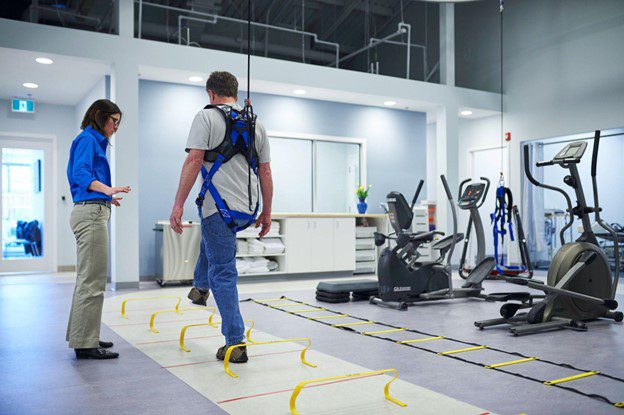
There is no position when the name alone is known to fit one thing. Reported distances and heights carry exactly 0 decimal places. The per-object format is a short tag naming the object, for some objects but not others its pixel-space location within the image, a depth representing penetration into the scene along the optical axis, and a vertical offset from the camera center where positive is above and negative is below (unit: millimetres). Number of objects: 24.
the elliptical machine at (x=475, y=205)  6227 +50
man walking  3018 +89
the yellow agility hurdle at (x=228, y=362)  2910 -794
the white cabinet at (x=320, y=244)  8180 -507
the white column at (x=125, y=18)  6910 +2384
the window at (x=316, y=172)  8984 +641
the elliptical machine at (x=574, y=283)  4309 -590
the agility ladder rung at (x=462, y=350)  3464 -889
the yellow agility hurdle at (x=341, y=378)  2266 -766
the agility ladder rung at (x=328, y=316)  4754 -914
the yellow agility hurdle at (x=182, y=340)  3480 -828
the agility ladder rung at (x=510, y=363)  3131 -880
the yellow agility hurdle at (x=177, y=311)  4098 -867
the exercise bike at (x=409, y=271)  5430 -620
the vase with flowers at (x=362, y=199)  9039 +177
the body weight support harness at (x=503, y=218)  7966 -132
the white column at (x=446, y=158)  9383 +869
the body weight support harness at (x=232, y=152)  3035 +319
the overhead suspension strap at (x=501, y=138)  9508 +1248
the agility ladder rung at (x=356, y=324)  4419 -906
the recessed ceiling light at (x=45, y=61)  6711 +1813
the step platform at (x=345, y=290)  5703 -825
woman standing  3191 -109
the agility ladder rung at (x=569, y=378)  2790 -867
